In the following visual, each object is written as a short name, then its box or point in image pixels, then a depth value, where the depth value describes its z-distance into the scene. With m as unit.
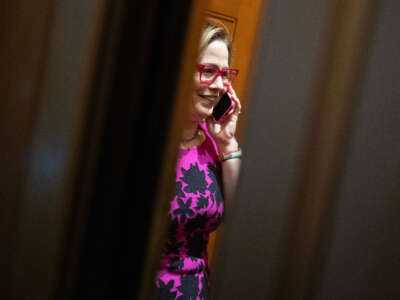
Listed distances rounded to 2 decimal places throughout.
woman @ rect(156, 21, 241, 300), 1.01
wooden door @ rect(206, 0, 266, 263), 1.72
